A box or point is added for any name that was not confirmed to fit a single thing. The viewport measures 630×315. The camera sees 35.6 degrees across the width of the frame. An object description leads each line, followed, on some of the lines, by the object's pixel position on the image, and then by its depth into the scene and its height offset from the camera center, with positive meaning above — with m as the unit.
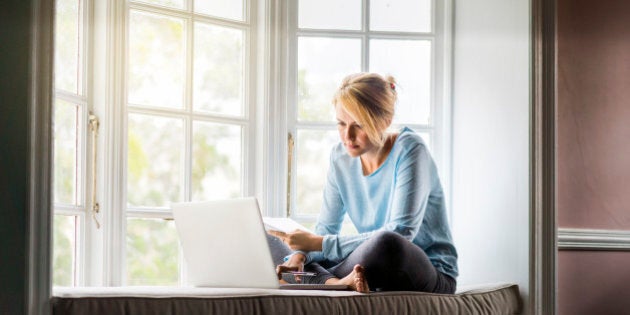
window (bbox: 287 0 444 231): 3.83 +0.38
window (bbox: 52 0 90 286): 3.20 +0.05
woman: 3.12 -0.18
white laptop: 2.90 -0.26
